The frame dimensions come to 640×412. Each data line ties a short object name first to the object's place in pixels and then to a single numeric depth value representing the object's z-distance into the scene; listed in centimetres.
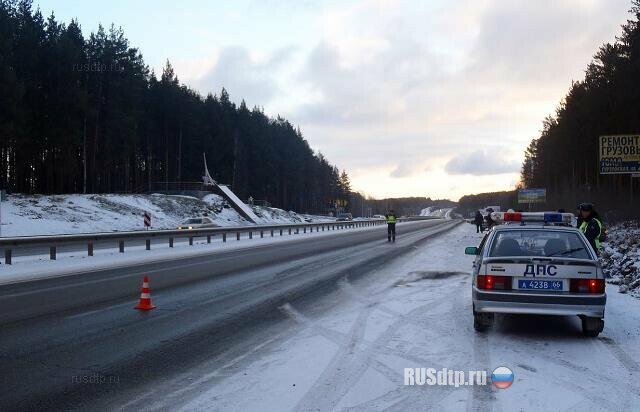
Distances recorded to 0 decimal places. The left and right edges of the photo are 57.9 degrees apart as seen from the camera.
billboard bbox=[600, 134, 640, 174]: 2031
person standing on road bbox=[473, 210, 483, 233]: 4538
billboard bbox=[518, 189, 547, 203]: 8225
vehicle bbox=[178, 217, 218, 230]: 4403
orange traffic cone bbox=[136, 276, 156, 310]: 998
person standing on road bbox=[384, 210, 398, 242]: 3325
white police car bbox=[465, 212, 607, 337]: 739
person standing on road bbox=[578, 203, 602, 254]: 1101
